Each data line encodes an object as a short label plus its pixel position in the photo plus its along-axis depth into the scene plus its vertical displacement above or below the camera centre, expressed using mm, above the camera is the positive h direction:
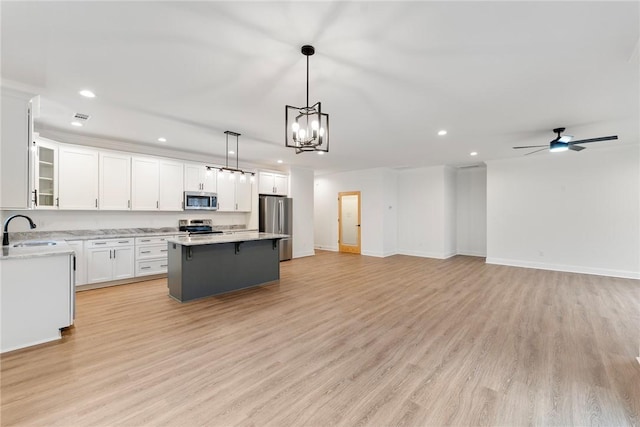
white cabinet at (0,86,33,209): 2971 +705
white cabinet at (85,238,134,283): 4741 -828
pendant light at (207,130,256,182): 4684 +737
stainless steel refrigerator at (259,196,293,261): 7371 -126
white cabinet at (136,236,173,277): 5270 -831
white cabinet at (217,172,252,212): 6762 +478
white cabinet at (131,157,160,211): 5457 +601
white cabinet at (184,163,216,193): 6168 +805
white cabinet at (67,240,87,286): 4602 -846
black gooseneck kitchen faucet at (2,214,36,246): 3712 -357
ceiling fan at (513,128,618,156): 4398 +1163
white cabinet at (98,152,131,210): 5098 +608
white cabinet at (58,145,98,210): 4688 +619
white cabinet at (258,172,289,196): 7512 +843
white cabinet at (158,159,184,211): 5801 +593
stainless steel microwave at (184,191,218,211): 6117 +292
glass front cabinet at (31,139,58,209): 4324 +618
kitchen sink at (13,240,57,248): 3861 -443
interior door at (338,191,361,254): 9203 -290
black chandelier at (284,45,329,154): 2353 +749
